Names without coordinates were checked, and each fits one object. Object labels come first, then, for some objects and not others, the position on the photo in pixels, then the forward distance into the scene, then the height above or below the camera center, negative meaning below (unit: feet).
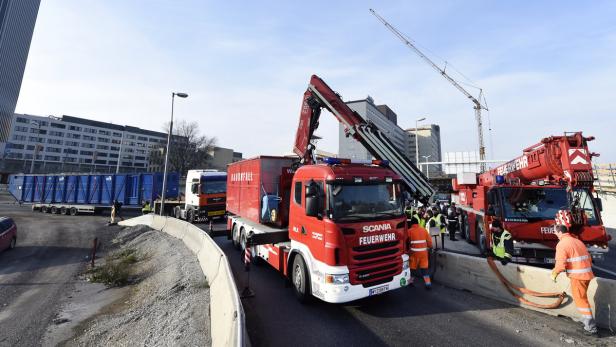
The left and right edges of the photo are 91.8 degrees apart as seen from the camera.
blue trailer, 79.25 +1.64
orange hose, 18.83 -5.60
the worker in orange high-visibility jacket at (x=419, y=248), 23.90 -3.49
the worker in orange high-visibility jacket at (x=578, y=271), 16.56 -3.46
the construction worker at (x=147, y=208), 70.78 -2.50
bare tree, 203.10 +33.22
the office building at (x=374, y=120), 322.75 +94.43
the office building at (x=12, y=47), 319.88 +166.26
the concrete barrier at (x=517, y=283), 17.53 -5.25
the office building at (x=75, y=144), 295.89 +58.09
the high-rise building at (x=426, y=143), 386.93 +81.65
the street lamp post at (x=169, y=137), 60.26 +12.77
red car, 46.63 -6.47
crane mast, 216.74 +80.01
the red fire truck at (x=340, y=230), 18.28 -1.90
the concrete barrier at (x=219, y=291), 12.52 -5.49
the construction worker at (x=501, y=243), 25.62 -3.16
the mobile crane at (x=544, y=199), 23.66 +0.89
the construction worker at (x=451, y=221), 47.91 -2.49
